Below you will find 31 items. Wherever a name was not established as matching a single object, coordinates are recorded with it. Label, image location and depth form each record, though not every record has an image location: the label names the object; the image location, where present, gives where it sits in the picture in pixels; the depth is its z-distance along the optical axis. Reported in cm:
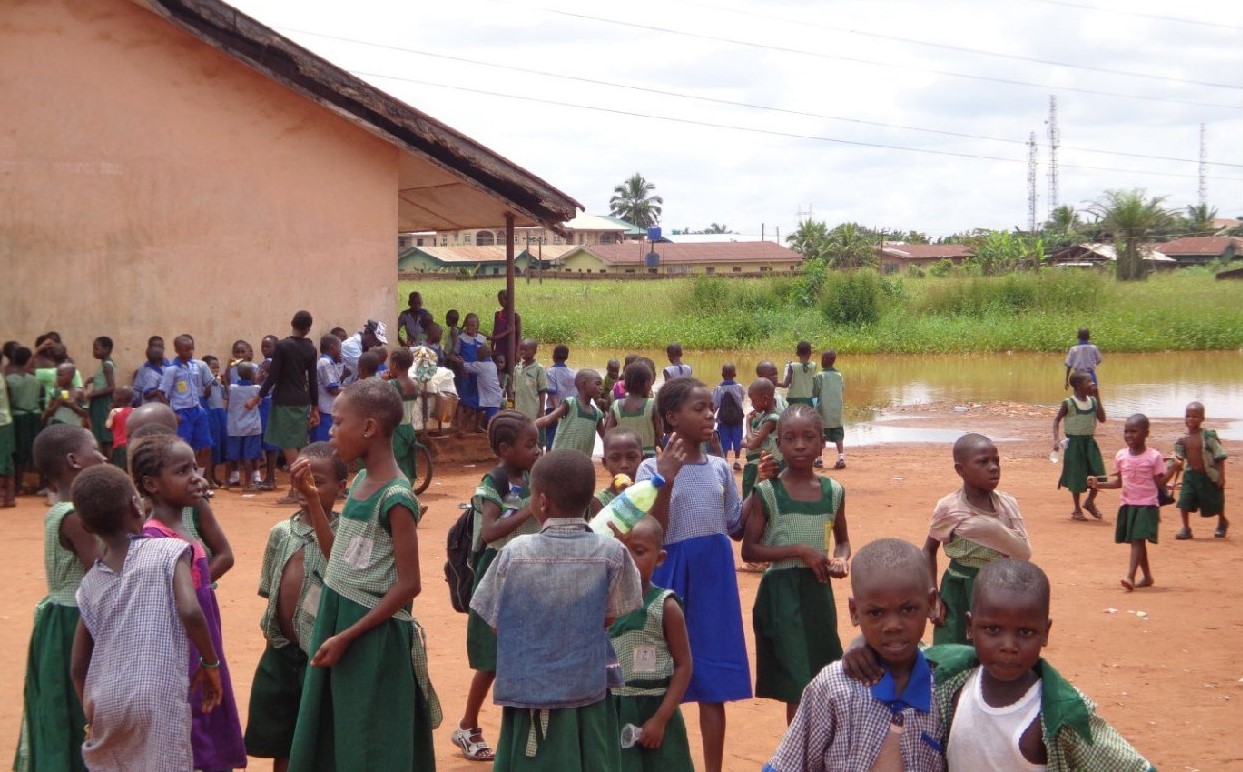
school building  1326
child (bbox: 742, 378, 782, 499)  729
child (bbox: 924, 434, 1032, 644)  482
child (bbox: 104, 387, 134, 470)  1088
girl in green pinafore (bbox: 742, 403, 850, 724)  493
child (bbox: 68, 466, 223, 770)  381
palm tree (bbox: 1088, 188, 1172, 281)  6028
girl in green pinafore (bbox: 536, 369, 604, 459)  959
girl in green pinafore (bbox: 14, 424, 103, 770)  409
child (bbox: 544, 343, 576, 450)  1427
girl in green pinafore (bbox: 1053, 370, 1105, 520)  1216
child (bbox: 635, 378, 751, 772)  478
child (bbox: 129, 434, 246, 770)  413
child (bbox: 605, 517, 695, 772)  399
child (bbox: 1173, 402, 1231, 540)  1057
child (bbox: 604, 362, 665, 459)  959
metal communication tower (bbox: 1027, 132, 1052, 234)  7881
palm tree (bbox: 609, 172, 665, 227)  11094
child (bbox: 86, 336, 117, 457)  1258
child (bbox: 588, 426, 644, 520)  489
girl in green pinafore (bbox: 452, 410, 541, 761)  495
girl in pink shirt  902
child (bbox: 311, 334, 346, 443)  1335
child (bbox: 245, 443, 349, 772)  443
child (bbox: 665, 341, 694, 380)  1337
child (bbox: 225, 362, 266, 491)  1296
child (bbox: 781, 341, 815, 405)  1543
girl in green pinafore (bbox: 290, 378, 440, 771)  404
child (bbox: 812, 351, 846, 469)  1556
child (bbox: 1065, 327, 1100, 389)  1898
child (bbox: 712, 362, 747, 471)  1315
